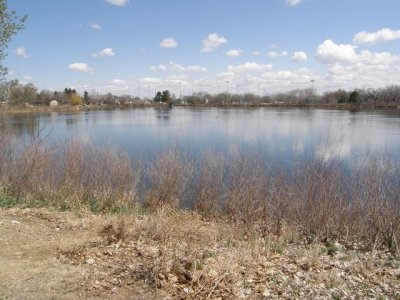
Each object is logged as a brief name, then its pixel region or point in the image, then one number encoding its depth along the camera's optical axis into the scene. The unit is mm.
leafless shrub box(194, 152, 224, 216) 12914
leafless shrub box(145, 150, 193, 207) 13336
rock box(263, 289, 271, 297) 5148
